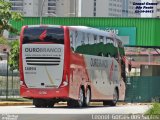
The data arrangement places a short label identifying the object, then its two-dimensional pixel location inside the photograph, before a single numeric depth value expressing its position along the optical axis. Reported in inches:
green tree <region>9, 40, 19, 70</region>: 2085.4
